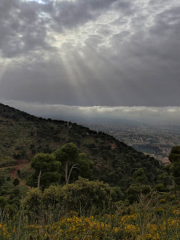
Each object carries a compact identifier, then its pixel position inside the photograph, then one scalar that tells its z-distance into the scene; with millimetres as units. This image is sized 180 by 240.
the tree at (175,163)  27398
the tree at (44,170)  25484
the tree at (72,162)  28188
